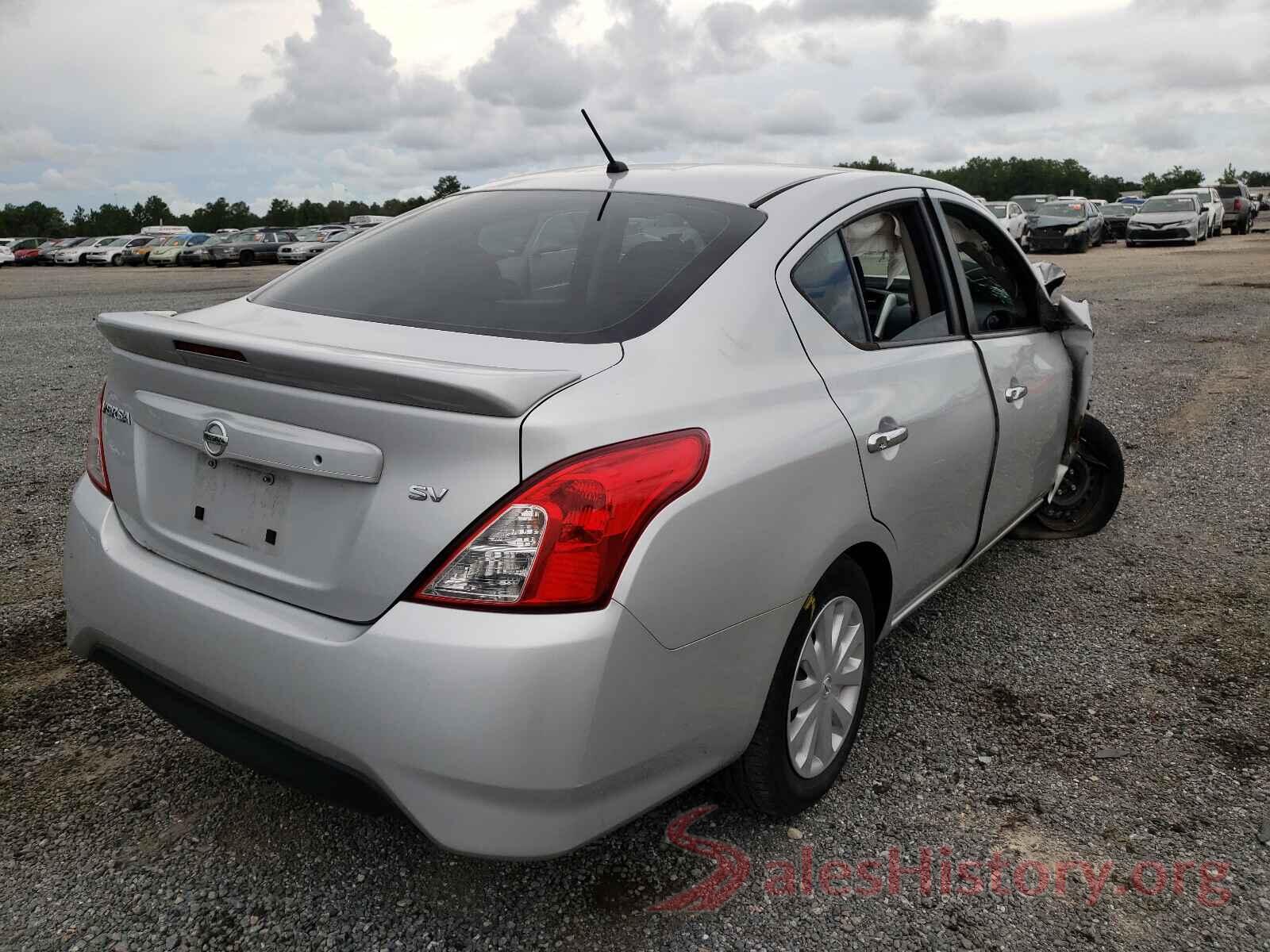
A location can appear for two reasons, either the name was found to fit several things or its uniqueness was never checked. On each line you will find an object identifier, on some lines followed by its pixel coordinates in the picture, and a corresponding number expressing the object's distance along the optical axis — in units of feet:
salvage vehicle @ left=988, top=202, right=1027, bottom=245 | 93.71
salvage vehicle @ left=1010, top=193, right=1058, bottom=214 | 111.75
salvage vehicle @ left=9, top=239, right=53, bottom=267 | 149.59
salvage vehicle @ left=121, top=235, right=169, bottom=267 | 141.49
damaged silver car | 6.17
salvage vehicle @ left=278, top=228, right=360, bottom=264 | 121.90
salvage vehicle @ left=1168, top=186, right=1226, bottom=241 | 106.11
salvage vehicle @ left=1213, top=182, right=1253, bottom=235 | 121.19
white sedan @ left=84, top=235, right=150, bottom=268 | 144.66
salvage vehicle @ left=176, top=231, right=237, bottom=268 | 128.70
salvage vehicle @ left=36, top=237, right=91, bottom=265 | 147.74
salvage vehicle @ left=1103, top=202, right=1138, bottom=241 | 118.42
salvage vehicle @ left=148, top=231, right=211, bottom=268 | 134.82
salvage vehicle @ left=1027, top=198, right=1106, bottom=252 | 96.68
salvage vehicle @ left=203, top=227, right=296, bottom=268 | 126.82
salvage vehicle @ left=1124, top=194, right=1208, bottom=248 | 98.58
